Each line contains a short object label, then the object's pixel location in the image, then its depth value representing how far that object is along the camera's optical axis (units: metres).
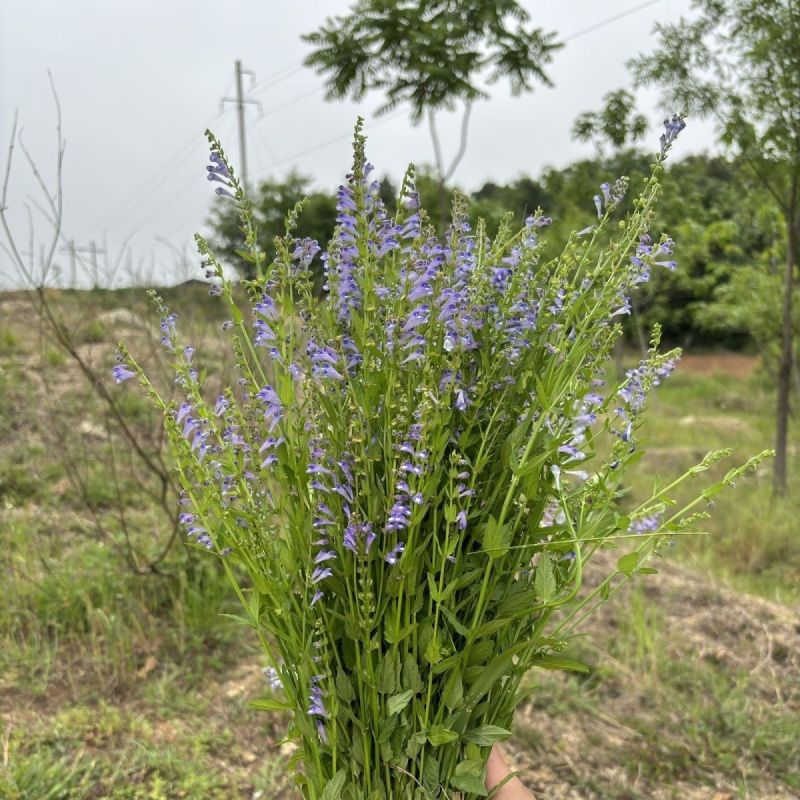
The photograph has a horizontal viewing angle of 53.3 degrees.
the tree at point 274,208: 13.38
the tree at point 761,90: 5.58
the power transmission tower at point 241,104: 20.86
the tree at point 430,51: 7.09
